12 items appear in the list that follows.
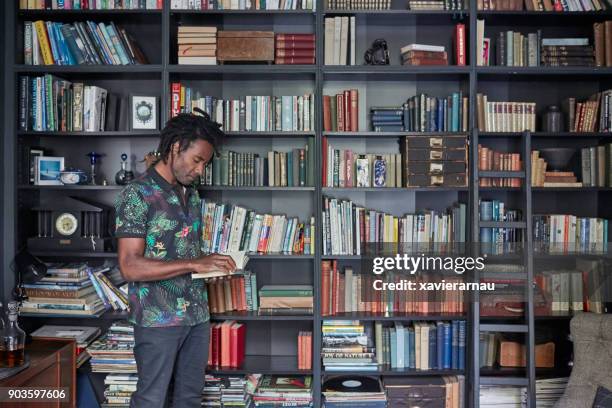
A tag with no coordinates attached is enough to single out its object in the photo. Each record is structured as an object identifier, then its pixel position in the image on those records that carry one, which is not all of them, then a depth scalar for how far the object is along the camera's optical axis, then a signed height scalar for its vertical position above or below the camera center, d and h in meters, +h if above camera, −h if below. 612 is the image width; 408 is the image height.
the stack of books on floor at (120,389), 3.21 -1.02
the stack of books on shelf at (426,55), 3.28 +0.84
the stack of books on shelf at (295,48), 3.28 +0.87
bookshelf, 3.23 +0.40
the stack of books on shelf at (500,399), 3.22 -1.08
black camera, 3.31 +0.85
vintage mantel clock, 3.26 -0.13
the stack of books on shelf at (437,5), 3.28 +1.11
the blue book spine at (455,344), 3.28 -0.79
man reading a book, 2.29 -0.24
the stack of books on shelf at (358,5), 3.26 +1.11
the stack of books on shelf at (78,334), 3.23 -0.74
